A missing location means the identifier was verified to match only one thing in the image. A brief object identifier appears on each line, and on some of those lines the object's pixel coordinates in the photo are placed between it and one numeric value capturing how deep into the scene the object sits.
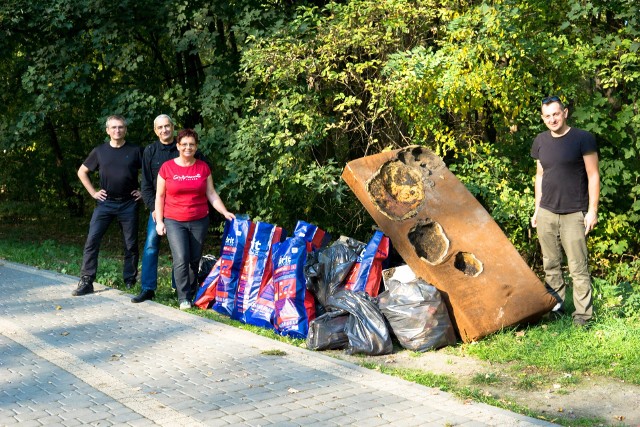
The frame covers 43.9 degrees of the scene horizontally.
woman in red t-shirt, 8.15
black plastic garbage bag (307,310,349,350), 6.48
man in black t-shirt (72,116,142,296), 9.05
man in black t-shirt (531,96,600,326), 6.59
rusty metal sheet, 6.52
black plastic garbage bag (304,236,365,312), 7.16
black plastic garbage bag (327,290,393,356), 6.30
